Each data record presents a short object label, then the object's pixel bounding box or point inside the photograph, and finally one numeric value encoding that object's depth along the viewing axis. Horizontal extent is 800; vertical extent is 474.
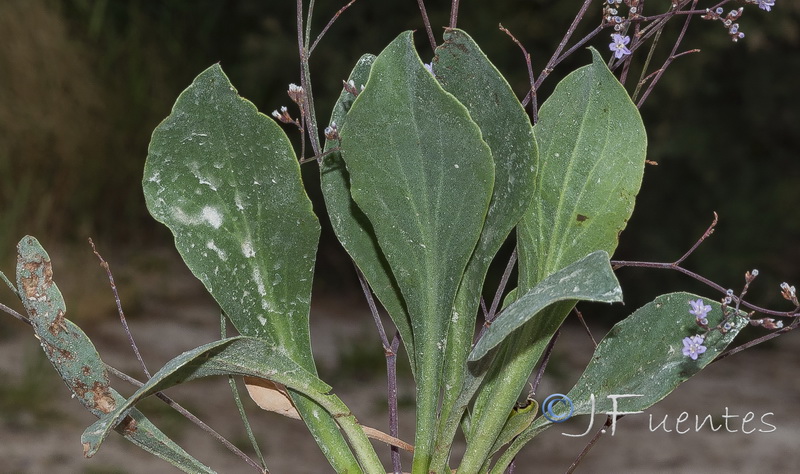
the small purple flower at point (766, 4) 0.76
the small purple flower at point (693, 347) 0.71
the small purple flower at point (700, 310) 0.72
